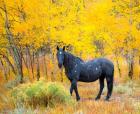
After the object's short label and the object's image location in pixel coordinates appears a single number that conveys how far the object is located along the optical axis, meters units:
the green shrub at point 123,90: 15.35
